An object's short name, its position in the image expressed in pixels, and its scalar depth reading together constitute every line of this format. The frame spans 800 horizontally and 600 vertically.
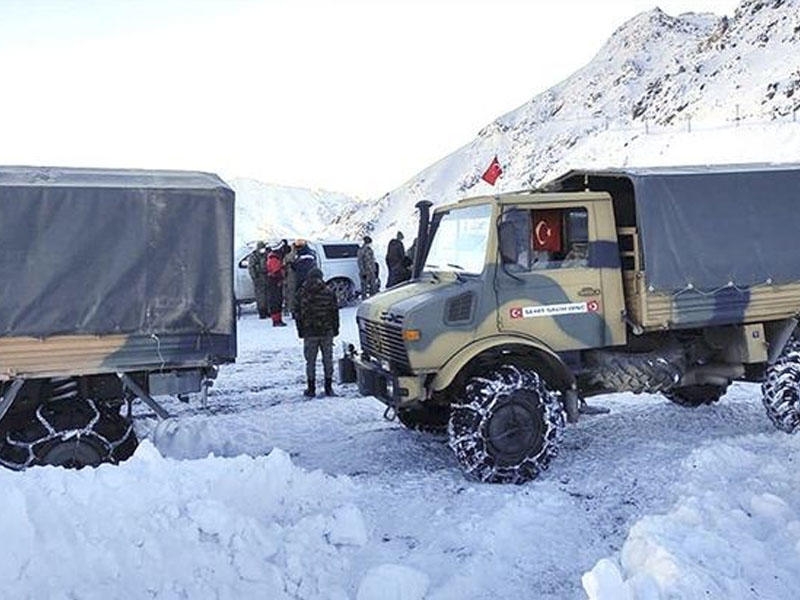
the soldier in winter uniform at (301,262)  14.21
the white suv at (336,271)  19.80
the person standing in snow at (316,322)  10.31
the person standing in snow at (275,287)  17.38
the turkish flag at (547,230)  7.10
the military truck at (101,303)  6.40
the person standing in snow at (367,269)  19.27
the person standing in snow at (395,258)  15.98
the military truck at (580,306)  6.73
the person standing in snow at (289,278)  16.97
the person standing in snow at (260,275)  18.50
